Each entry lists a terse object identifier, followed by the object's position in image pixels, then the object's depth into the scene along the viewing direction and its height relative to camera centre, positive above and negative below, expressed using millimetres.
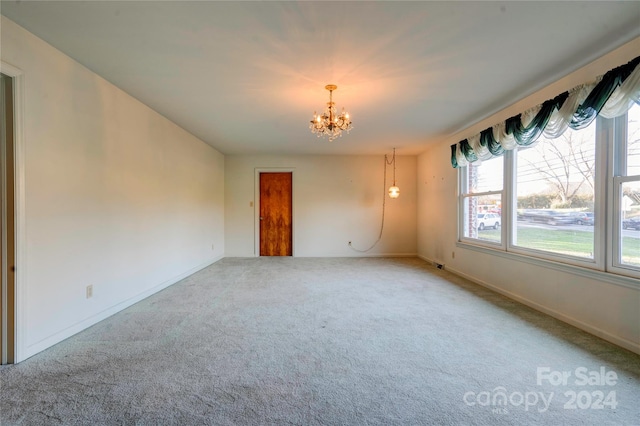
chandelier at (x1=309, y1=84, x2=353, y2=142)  2994 +1004
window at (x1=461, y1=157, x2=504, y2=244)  3789 +142
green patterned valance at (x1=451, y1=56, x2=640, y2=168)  2057 +935
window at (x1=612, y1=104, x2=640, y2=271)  2152 +164
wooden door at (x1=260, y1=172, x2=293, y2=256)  6492 -107
